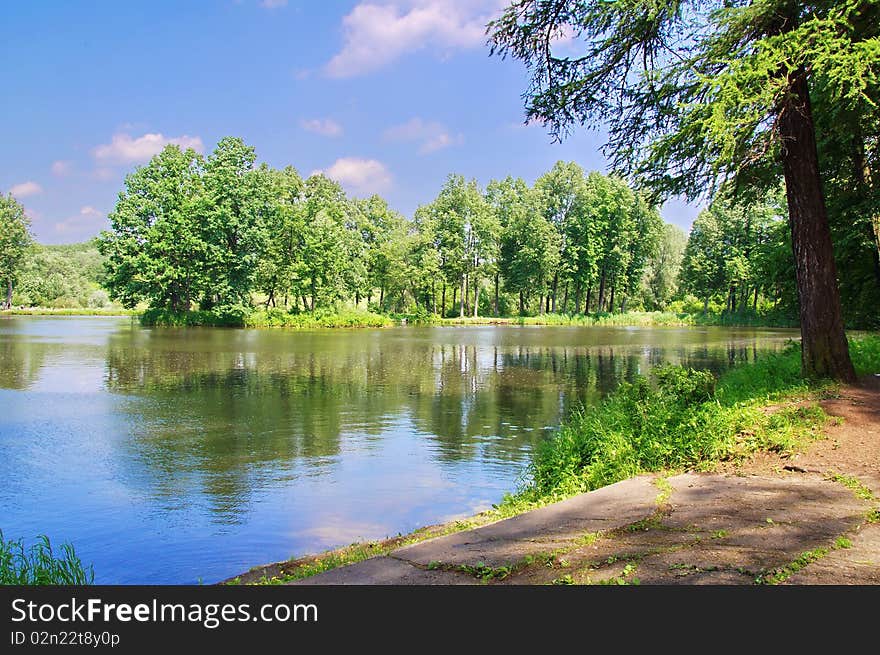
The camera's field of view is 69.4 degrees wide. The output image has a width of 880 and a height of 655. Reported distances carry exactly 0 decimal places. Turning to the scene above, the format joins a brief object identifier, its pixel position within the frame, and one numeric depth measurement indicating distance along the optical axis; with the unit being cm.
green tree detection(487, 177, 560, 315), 7181
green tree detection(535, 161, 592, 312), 7319
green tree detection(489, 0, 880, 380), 810
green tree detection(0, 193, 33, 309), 8138
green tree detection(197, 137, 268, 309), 5543
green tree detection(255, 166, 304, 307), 5984
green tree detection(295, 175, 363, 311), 6250
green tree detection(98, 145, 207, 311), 5378
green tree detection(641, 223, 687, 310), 8731
